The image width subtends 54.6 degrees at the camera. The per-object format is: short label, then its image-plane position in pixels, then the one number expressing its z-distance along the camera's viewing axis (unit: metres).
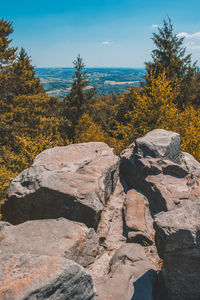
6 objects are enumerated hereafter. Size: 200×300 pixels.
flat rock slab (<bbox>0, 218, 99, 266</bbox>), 7.37
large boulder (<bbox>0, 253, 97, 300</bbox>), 4.39
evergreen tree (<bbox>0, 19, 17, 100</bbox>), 23.94
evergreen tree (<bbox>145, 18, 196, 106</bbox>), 30.05
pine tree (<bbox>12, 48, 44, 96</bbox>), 27.67
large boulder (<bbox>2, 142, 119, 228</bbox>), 9.36
